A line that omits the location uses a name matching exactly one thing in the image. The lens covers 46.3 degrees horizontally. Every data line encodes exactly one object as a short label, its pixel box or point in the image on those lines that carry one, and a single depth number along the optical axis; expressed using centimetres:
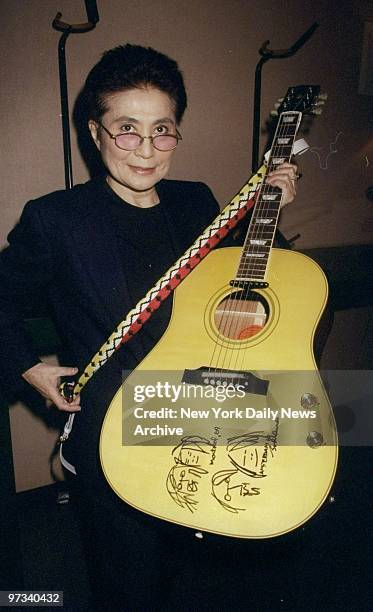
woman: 122
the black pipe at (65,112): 172
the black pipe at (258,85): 220
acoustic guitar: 88
